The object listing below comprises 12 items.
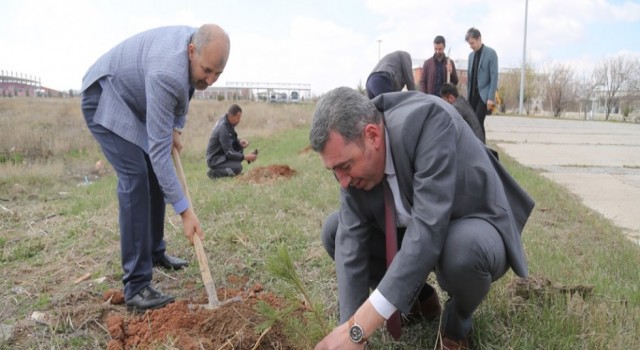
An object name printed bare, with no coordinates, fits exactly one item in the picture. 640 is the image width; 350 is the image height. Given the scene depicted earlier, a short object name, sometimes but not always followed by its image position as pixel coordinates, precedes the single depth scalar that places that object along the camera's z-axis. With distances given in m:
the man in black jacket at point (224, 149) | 7.94
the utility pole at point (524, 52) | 36.27
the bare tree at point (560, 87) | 55.44
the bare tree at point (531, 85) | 57.06
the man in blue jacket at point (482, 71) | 6.96
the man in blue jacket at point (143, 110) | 2.66
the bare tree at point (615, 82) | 49.34
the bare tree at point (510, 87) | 56.66
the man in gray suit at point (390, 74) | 5.98
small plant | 1.95
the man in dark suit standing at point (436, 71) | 7.36
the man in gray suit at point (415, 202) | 1.76
